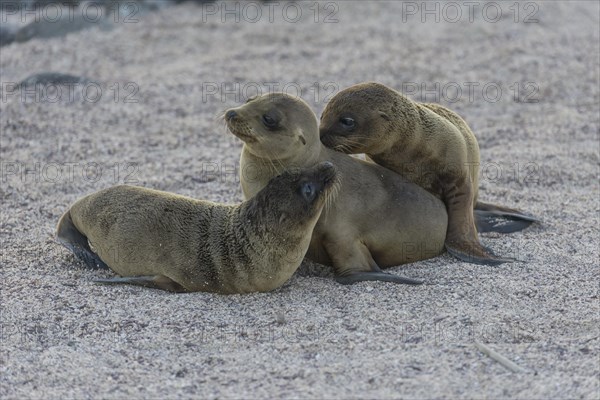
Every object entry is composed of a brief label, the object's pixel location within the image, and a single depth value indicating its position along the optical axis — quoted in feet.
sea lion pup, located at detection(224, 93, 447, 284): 34.53
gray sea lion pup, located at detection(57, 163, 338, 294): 33.81
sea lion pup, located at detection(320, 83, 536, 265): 37.24
